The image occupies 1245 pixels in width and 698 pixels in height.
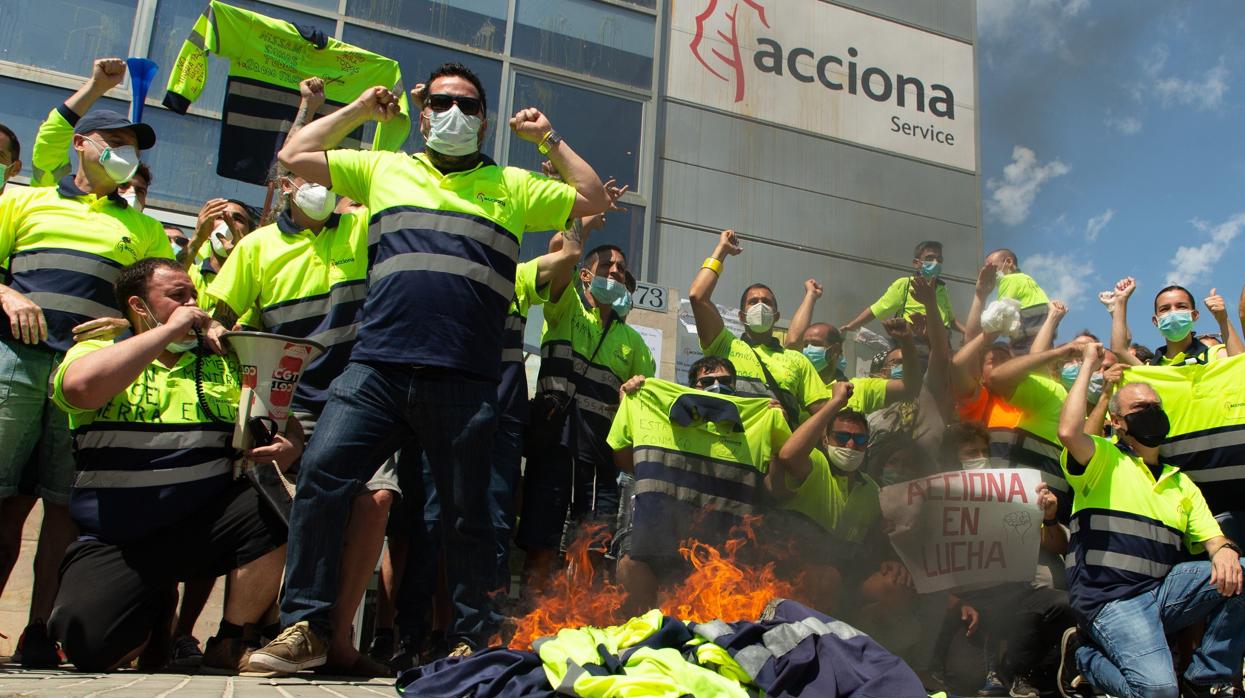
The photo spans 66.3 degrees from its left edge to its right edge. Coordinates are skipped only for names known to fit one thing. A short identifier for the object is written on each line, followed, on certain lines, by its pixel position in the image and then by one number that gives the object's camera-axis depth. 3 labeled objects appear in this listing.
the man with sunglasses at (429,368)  3.31
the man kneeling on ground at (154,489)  3.30
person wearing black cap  3.94
